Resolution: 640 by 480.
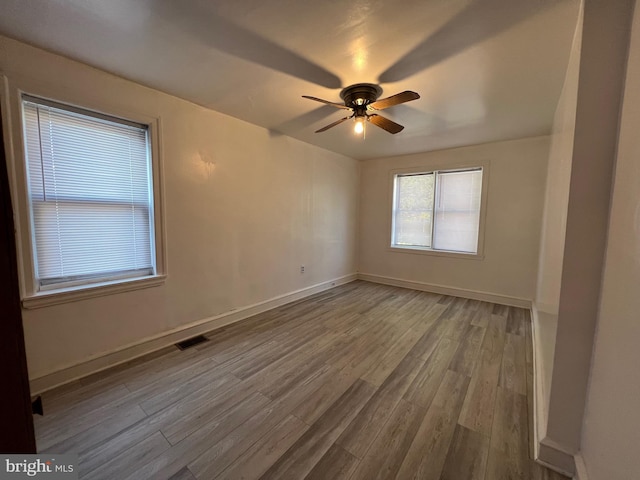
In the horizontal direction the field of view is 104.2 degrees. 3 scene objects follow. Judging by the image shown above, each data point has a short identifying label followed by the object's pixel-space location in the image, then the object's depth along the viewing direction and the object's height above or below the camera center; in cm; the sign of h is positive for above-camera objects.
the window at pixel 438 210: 410 +17
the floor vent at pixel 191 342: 254 -131
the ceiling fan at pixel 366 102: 211 +104
